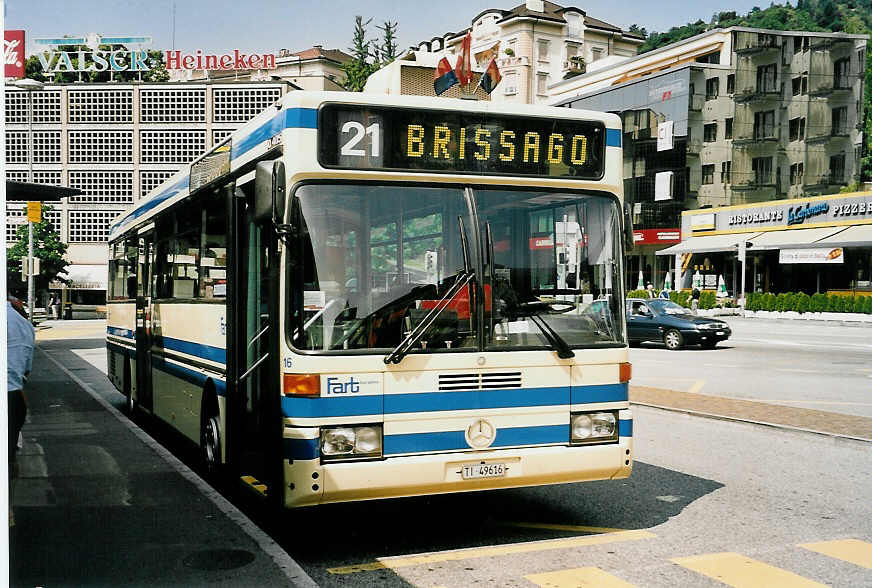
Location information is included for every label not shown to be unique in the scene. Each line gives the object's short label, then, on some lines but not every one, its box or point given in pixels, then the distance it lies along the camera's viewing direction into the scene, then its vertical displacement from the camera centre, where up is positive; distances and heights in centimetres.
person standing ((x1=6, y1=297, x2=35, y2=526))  652 -55
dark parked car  2567 -116
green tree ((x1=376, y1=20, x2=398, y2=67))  9394 +2405
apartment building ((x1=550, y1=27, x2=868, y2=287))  6419 +1093
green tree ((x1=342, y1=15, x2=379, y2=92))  9169 +2212
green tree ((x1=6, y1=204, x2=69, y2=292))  5597 +184
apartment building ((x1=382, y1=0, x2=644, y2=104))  9169 +2402
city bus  602 -11
